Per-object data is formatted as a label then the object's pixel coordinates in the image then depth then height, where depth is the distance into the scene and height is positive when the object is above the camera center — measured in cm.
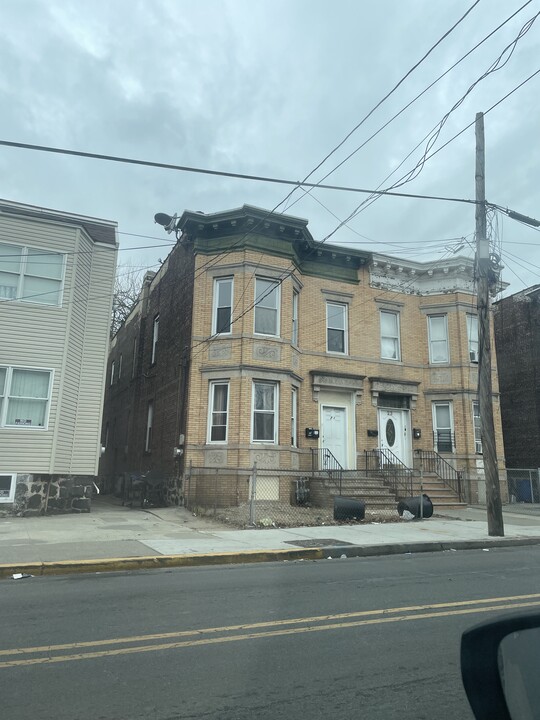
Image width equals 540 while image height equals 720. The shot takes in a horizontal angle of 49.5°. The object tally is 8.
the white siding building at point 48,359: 1523 +344
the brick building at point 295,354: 1759 +451
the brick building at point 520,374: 2568 +545
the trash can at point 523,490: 2242 +23
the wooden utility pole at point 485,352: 1218 +304
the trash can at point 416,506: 1482 -31
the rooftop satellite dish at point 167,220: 1797 +820
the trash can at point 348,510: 1406 -41
